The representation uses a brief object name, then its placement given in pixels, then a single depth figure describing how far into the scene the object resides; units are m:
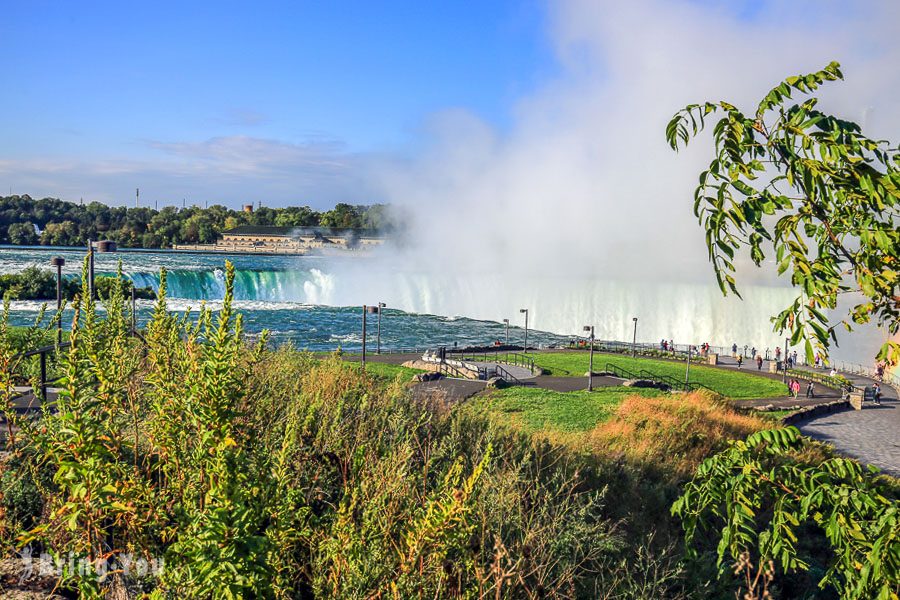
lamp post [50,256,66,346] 18.74
